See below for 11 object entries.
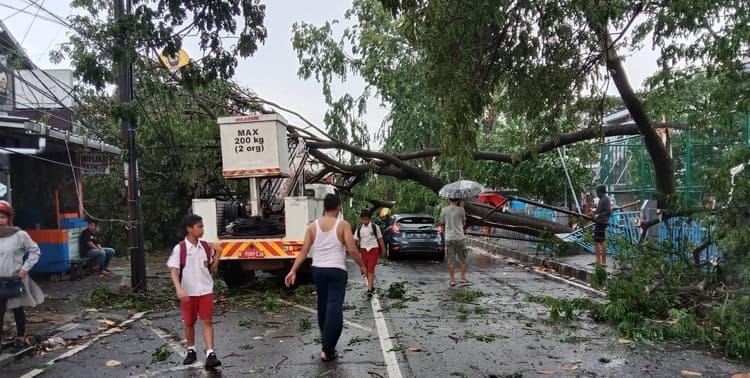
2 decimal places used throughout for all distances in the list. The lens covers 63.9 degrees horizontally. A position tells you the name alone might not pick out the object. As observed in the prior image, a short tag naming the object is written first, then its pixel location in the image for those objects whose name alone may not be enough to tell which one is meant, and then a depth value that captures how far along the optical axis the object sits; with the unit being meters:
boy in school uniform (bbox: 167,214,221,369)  6.03
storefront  12.59
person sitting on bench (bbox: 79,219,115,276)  13.33
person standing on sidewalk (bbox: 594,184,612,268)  12.82
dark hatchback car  17.08
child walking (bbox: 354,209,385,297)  10.95
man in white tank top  6.07
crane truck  10.63
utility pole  10.21
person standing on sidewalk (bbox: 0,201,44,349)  6.48
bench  12.70
